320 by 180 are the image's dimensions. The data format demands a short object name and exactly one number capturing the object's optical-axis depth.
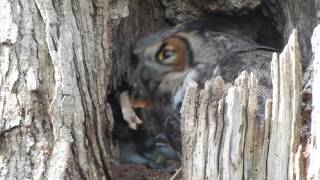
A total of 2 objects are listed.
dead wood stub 3.37
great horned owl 4.58
